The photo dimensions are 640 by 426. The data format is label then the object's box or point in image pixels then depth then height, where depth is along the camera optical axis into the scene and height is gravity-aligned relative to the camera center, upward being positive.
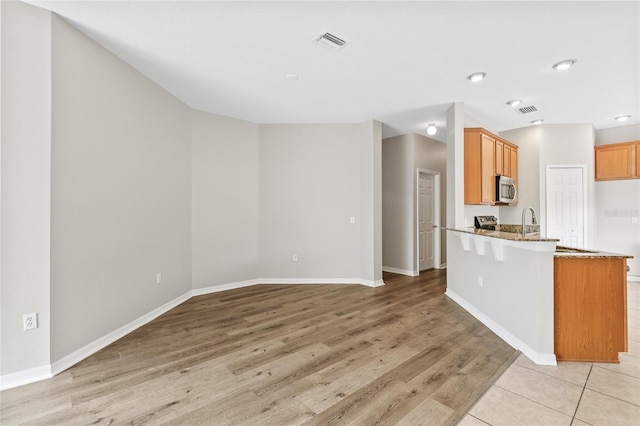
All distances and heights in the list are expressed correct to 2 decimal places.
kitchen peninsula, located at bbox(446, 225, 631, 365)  2.34 -0.77
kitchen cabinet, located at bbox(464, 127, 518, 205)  4.16 +0.69
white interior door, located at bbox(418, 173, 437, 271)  5.82 -0.18
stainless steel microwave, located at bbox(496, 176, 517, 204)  4.41 +0.36
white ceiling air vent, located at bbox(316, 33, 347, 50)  2.46 +1.52
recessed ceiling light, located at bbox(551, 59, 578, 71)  2.87 +1.50
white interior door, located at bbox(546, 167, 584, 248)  5.05 +0.19
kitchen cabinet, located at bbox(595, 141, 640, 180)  4.79 +0.87
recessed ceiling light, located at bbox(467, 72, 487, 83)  3.11 +1.50
